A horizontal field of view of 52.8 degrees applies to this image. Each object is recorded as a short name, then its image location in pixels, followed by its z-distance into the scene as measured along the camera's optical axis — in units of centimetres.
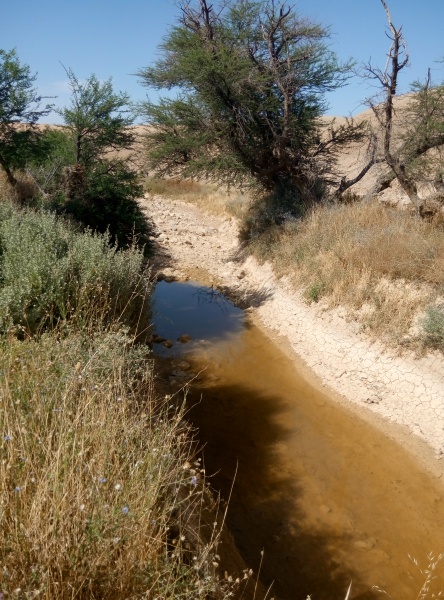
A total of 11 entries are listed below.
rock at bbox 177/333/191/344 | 890
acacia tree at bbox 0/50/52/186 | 1175
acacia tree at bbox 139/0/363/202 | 1185
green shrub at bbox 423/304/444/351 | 657
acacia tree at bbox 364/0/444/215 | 1090
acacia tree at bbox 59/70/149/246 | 1152
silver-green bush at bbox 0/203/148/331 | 508
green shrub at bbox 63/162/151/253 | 1138
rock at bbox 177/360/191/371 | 773
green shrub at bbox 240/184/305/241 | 1275
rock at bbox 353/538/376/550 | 452
